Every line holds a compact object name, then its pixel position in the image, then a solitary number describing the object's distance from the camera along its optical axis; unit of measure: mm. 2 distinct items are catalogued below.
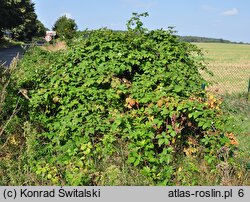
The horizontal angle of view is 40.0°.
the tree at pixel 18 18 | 40622
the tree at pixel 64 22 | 39266
